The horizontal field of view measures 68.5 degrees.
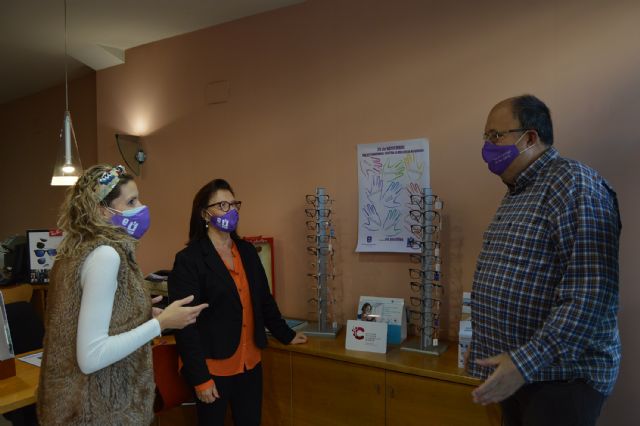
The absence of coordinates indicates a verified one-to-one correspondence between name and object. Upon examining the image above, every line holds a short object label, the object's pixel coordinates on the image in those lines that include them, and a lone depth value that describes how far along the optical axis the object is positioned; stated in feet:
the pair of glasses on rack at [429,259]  7.32
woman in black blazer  6.37
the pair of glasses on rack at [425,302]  7.30
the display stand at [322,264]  8.39
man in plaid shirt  3.94
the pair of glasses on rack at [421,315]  7.31
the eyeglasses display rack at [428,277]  7.29
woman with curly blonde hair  4.40
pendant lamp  9.50
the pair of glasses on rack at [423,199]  7.34
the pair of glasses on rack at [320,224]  8.38
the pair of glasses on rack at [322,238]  8.39
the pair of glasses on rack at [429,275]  7.32
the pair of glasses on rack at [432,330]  7.29
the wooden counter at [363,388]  6.33
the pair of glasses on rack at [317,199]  8.43
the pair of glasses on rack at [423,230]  7.31
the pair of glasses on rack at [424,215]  7.32
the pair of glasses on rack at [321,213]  8.42
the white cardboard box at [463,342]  6.47
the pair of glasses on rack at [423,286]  7.39
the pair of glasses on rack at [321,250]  8.39
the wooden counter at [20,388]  5.66
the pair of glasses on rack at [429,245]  7.30
